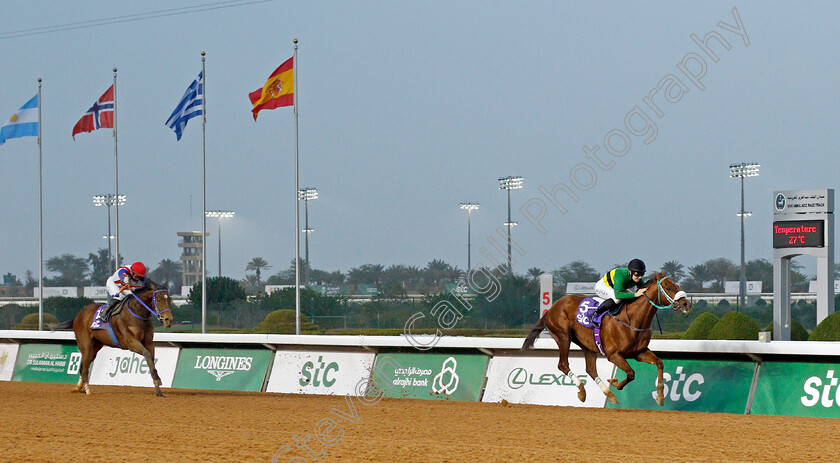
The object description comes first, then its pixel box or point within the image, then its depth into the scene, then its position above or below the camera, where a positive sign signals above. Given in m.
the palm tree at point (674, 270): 62.34 -3.02
